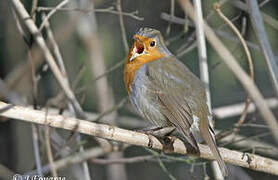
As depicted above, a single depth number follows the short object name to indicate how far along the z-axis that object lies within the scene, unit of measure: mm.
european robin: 6891
